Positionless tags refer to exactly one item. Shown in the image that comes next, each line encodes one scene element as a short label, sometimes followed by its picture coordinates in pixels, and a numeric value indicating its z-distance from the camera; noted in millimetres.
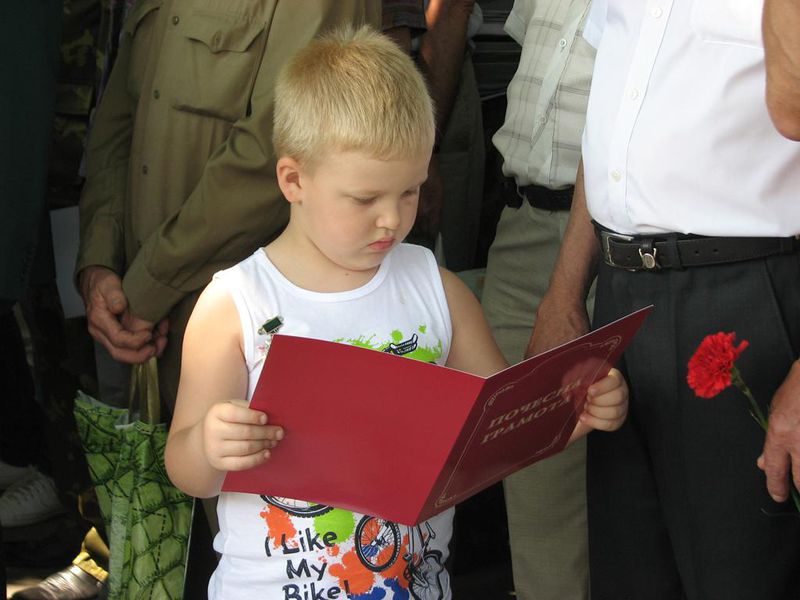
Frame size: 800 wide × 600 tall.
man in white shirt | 2893
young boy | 2873
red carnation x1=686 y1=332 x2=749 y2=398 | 2660
